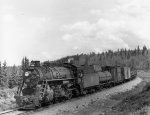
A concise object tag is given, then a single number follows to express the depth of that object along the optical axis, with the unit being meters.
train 18.50
